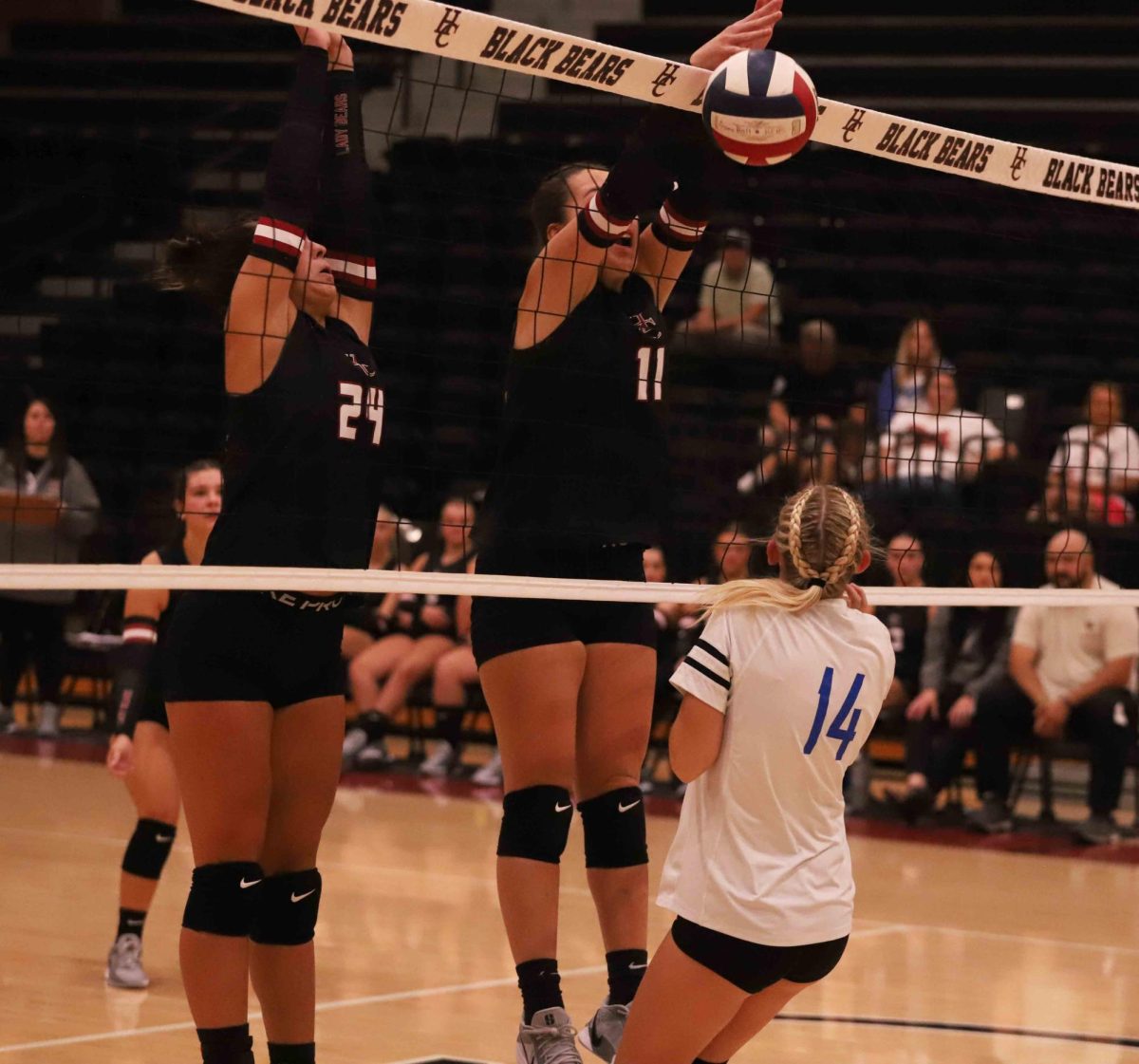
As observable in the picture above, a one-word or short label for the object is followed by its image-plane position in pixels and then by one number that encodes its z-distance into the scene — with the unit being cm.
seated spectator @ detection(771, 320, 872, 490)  1002
